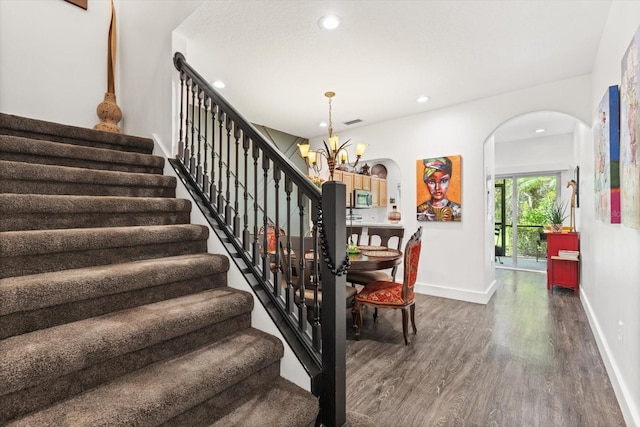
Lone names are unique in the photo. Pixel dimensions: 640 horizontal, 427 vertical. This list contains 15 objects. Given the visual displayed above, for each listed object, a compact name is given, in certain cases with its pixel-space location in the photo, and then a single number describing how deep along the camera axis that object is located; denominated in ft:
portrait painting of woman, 14.30
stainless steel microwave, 18.15
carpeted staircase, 3.43
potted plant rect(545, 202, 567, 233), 17.07
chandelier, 11.31
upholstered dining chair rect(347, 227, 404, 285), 11.46
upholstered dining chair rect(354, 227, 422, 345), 9.04
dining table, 9.04
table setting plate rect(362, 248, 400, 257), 10.29
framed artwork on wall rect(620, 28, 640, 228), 5.00
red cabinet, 15.43
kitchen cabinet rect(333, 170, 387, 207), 18.07
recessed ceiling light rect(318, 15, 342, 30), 8.25
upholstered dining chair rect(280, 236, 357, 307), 8.80
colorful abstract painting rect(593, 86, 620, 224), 6.49
